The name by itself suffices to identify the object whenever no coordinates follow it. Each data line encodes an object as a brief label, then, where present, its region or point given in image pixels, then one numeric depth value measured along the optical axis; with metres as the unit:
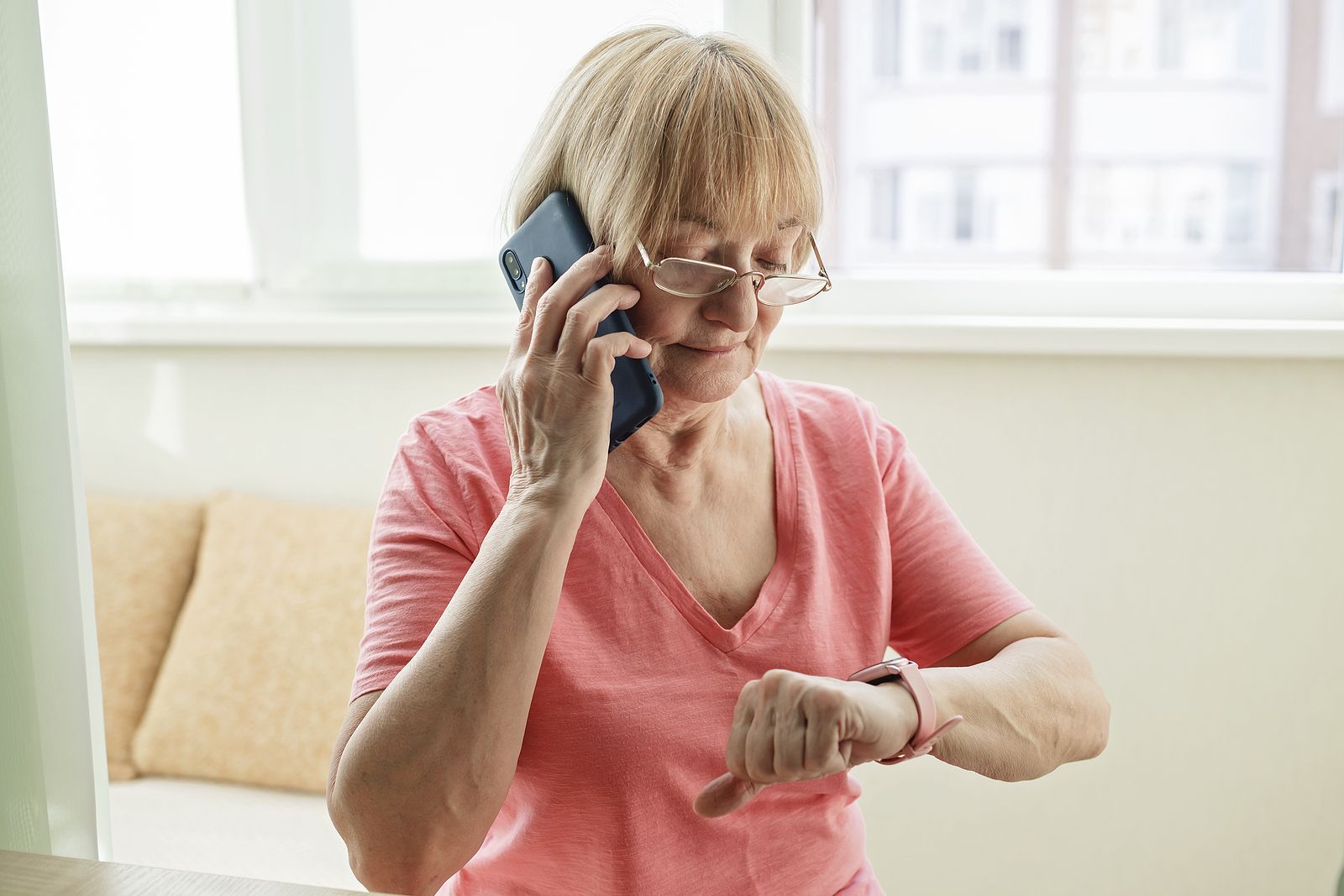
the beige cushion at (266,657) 1.83
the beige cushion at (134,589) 1.94
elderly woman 0.94
